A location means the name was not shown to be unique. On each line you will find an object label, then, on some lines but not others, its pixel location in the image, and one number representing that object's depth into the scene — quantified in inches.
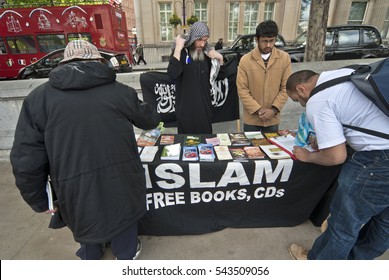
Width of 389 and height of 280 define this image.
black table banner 77.0
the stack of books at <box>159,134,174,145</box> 91.9
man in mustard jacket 97.0
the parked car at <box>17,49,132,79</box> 355.6
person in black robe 90.0
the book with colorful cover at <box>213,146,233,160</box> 79.7
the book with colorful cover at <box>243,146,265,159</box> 80.1
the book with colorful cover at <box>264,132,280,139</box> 97.3
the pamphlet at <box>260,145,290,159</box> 79.5
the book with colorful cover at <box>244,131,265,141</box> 96.9
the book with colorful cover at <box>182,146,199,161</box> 79.1
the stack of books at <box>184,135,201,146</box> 90.9
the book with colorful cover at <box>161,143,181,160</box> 79.8
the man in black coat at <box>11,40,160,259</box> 48.4
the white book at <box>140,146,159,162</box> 78.3
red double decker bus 414.9
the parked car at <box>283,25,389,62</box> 286.5
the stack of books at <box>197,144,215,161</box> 78.7
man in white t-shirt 50.5
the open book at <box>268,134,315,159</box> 81.6
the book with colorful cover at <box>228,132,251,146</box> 91.0
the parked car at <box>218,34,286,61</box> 350.6
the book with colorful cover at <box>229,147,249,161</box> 79.1
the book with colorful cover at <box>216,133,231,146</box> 90.9
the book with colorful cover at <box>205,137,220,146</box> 91.0
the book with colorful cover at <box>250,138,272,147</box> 90.1
